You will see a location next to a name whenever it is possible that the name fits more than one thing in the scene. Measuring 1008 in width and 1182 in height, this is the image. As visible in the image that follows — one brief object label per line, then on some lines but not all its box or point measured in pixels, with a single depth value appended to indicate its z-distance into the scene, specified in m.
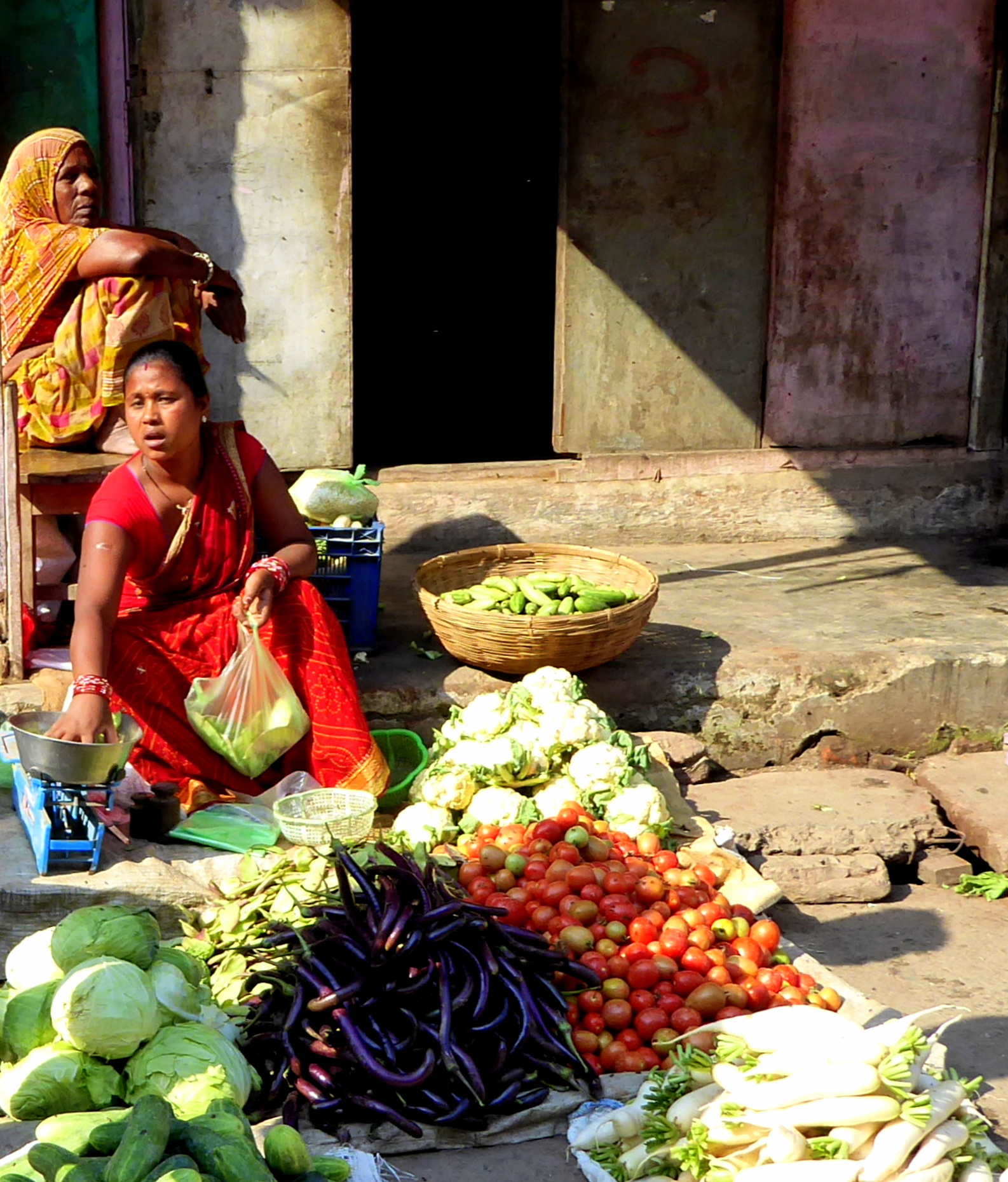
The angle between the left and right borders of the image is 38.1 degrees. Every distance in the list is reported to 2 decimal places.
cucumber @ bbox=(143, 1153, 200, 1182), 2.34
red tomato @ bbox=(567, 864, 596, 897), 3.92
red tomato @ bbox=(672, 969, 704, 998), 3.60
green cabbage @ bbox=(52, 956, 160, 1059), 2.94
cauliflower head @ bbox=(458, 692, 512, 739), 4.80
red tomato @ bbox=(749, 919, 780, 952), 3.83
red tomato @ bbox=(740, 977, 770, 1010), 3.58
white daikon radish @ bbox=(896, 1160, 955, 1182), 2.83
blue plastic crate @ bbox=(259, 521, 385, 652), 5.31
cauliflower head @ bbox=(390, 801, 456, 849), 4.51
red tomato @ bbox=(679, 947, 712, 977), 3.66
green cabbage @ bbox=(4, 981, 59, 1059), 3.03
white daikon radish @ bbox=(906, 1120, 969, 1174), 2.85
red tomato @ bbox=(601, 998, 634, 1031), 3.53
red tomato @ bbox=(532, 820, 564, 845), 4.23
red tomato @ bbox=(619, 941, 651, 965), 3.70
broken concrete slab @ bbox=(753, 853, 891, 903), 4.74
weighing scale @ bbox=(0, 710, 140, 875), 3.88
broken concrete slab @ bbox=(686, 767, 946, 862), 4.92
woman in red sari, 4.44
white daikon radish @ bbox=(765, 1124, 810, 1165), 2.84
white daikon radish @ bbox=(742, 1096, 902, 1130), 2.86
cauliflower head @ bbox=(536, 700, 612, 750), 4.76
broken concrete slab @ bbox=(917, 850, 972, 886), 4.96
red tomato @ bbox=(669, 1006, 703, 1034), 3.47
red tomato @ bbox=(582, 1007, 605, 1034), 3.53
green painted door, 5.84
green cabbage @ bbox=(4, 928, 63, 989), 3.17
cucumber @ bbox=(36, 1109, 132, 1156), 2.60
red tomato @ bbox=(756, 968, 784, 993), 3.63
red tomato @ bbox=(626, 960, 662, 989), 3.61
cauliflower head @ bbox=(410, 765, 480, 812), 4.62
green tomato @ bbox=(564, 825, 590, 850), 4.19
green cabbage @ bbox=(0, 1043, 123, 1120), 2.88
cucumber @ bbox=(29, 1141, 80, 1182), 2.39
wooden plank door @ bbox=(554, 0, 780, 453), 6.71
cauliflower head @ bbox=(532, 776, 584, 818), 4.68
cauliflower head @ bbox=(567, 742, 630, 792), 4.66
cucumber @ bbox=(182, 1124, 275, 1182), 2.43
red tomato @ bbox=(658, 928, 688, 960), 3.72
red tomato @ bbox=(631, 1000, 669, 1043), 3.49
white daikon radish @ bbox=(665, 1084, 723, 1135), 3.01
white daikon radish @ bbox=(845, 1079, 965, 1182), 2.82
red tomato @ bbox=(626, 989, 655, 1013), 3.55
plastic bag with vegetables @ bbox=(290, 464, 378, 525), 5.46
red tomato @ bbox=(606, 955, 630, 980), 3.66
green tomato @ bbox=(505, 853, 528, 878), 4.05
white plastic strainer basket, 4.18
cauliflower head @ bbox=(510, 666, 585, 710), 4.87
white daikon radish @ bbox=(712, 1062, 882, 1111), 2.88
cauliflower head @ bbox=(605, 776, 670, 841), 4.54
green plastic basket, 5.08
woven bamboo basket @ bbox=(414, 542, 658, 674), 5.00
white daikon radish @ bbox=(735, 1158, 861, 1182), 2.80
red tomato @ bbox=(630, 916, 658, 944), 3.76
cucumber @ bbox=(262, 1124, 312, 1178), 2.62
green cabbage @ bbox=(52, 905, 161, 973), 3.15
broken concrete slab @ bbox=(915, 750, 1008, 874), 4.95
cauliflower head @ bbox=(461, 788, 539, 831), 4.59
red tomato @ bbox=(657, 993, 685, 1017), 3.53
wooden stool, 4.76
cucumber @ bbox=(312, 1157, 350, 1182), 2.74
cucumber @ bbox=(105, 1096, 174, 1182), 2.33
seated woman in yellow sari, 5.01
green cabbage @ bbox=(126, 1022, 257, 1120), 2.90
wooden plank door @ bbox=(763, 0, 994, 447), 6.86
